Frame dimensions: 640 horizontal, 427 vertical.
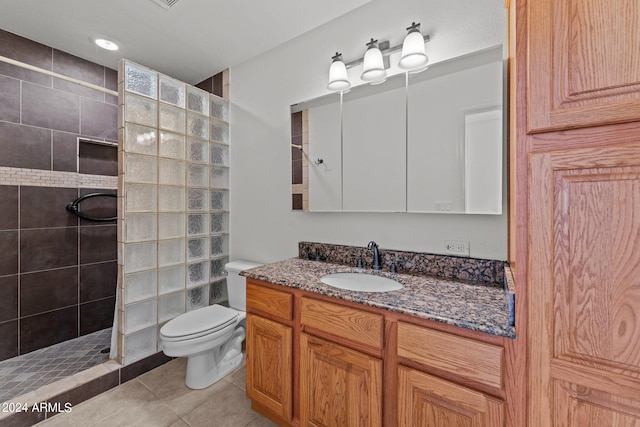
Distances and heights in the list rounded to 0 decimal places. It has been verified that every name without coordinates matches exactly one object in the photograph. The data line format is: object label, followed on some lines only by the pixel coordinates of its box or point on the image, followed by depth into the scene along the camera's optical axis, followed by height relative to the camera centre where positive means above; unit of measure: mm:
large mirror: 1356 +398
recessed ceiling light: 2107 +1304
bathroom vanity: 907 -549
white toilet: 1684 -800
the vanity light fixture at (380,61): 1487 +876
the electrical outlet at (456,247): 1436 -181
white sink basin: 1441 -372
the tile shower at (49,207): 2051 +41
